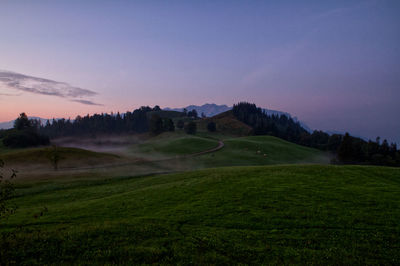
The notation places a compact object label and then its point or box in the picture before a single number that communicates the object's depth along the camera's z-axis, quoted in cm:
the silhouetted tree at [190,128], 17662
